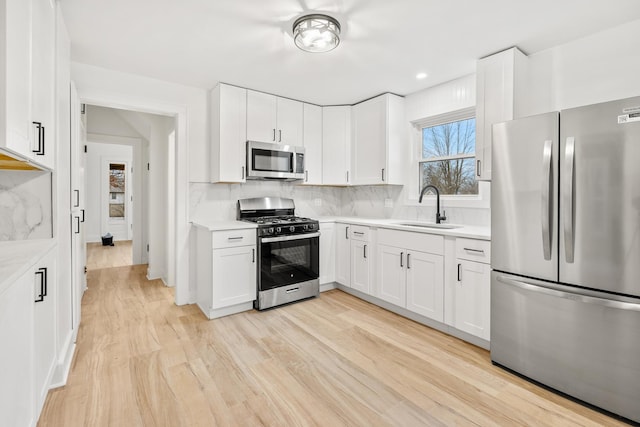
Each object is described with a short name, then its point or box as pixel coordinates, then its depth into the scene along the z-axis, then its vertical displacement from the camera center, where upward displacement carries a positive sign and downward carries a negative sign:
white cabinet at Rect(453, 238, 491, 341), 2.35 -0.61
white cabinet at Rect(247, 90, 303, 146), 3.48 +1.10
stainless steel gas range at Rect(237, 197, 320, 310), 3.16 -0.47
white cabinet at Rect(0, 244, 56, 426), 1.06 -0.55
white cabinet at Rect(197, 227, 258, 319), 2.94 -0.59
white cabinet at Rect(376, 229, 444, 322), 2.69 -0.56
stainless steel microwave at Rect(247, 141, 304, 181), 3.42 +0.59
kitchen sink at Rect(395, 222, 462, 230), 3.05 -0.13
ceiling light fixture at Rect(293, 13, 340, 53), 2.07 +1.25
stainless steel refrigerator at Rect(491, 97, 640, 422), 1.64 -0.23
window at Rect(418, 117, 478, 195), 3.23 +0.60
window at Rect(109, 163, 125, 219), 7.92 +0.56
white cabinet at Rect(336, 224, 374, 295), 3.41 -0.53
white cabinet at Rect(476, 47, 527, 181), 2.48 +0.98
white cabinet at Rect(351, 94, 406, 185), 3.62 +0.87
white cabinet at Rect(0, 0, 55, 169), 1.13 +0.58
